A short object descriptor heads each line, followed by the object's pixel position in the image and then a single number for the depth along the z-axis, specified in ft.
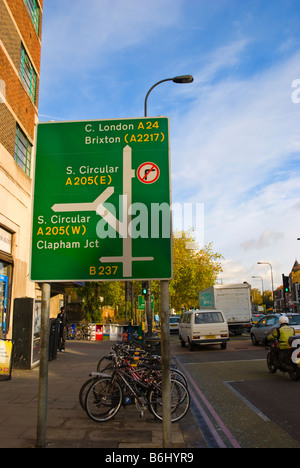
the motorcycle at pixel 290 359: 32.76
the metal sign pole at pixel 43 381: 15.94
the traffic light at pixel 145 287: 72.82
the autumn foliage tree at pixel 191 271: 180.55
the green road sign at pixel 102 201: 16.89
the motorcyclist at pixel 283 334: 34.09
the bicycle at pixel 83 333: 85.20
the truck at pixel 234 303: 90.53
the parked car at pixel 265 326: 61.57
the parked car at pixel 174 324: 132.18
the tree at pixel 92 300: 141.42
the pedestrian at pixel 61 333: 54.86
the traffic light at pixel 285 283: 110.42
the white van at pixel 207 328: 59.31
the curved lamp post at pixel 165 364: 14.98
